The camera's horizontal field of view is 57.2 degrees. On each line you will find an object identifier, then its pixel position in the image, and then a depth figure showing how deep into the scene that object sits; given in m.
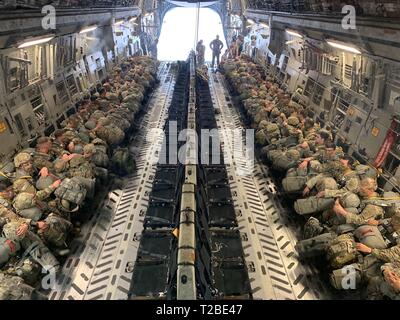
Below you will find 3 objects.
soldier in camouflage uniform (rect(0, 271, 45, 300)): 4.04
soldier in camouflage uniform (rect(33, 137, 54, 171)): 6.34
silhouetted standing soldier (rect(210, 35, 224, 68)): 20.56
